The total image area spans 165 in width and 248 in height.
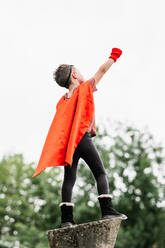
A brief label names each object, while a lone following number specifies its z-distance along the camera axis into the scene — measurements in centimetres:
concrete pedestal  331
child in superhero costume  355
